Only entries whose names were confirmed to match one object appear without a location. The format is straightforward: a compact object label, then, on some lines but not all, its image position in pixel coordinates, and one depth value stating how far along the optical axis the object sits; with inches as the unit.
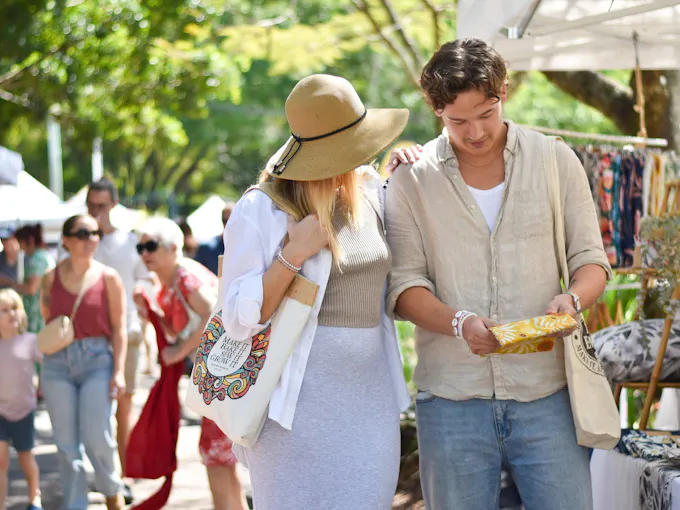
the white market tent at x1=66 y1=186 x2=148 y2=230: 639.0
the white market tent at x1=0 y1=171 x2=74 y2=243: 479.2
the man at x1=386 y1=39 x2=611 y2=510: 124.3
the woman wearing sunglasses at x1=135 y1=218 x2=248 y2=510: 217.5
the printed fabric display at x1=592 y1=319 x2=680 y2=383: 177.2
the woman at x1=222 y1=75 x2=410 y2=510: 123.1
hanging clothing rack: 234.1
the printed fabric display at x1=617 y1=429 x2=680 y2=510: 147.5
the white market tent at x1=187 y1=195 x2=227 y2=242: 675.4
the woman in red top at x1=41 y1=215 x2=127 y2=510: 251.9
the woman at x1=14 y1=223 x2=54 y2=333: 413.7
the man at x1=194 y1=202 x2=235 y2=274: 365.4
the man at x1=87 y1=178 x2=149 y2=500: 316.5
